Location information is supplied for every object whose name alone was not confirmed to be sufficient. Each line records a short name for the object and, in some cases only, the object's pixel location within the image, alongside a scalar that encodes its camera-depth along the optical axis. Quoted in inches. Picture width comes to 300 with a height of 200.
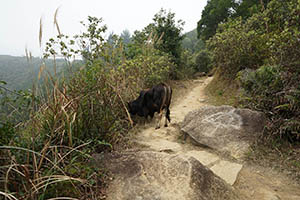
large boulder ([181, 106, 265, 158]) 120.6
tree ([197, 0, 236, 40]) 885.8
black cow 185.2
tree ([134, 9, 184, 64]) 427.2
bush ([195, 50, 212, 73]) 658.1
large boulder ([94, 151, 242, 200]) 63.1
